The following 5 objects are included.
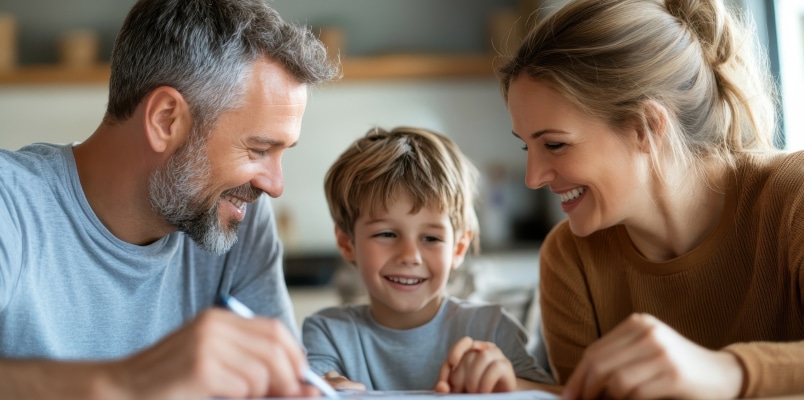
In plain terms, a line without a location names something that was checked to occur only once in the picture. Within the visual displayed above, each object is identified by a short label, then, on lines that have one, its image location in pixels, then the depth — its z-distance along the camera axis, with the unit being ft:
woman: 4.63
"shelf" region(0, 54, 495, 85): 15.83
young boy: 5.35
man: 4.85
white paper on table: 3.39
